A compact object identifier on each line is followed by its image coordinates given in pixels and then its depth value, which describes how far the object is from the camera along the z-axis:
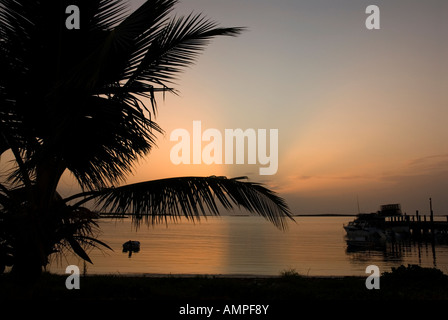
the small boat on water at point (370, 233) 63.25
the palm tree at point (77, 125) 5.86
